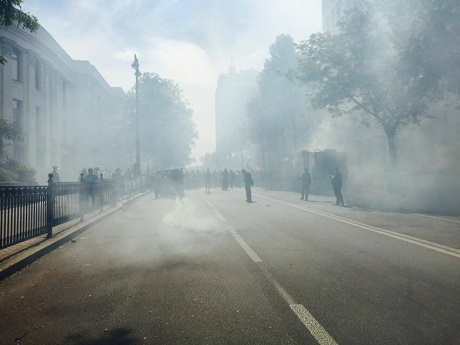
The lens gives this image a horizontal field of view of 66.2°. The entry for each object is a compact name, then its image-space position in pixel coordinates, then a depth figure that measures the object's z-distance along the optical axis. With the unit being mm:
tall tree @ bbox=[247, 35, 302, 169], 46312
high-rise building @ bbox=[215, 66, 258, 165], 169412
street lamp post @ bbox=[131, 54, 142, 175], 30906
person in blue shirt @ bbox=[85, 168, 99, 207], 12830
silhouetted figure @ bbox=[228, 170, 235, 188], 41238
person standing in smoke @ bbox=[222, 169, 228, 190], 34462
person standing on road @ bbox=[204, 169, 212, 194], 32594
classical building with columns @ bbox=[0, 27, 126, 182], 29938
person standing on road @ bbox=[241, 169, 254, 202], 19844
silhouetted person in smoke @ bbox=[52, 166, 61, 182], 18541
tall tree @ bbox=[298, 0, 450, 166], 18891
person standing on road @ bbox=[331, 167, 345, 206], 17266
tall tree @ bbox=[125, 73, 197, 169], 53781
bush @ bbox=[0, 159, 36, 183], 17469
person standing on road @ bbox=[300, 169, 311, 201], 20841
